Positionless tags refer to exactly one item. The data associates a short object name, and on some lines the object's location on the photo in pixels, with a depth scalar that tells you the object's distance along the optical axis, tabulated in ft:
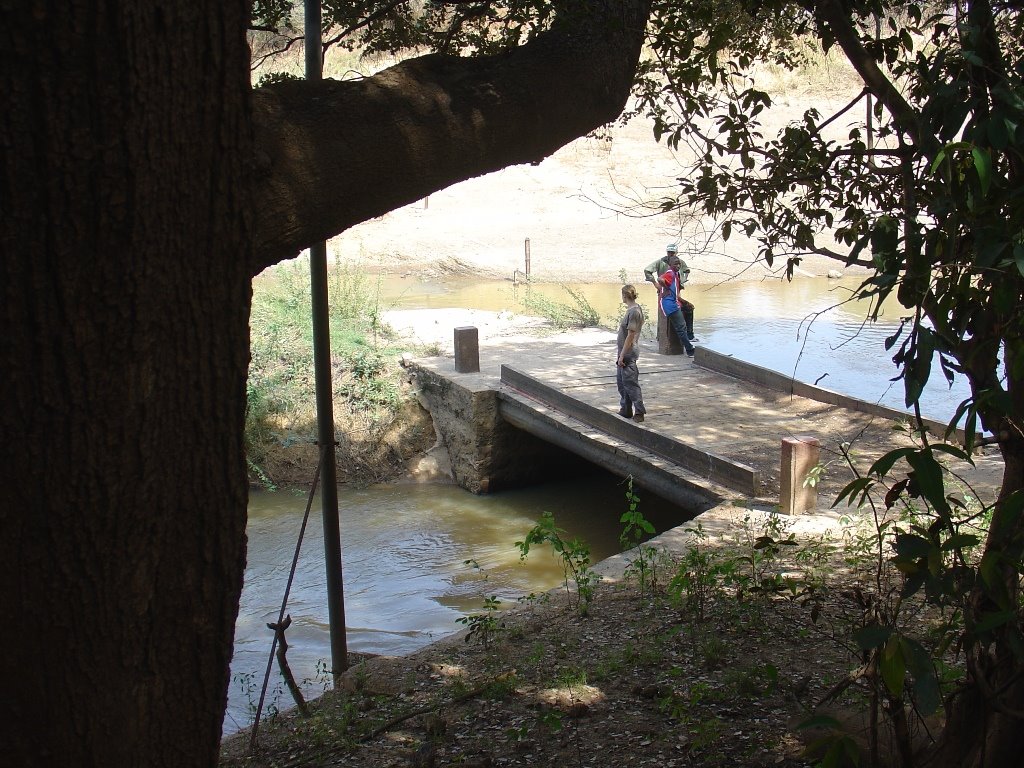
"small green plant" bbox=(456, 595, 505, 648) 21.52
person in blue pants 48.96
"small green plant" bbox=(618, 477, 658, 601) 23.86
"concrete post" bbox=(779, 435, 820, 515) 28.58
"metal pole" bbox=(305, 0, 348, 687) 21.52
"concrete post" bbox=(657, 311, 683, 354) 51.88
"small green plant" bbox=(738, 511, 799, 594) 16.48
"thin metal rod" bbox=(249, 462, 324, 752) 17.48
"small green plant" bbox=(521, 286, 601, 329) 61.57
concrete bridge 34.27
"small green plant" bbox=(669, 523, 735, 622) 20.31
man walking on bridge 36.14
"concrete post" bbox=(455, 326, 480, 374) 48.39
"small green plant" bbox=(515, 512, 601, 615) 21.98
